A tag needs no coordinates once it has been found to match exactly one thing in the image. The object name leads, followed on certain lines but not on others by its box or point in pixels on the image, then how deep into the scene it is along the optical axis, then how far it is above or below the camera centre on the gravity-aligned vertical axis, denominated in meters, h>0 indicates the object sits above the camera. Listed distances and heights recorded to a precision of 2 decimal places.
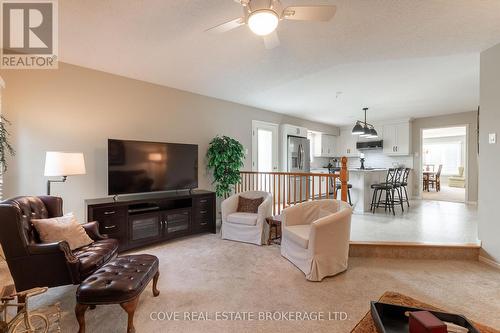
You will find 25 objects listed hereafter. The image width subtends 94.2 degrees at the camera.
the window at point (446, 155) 10.68 +0.43
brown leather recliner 1.84 -0.77
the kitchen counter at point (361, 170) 5.26 -0.13
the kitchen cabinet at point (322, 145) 7.91 +0.69
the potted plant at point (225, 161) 4.32 +0.07
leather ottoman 1.57 -0.86
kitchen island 5.09 -0.53
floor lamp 2.51 +0.01
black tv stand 3.01 -0.74
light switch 2.71 +0.30
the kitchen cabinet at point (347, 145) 8.29 +0.72
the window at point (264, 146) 5.54 +0.46
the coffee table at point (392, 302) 1.06 -0.75
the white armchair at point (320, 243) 2.44 -0.88
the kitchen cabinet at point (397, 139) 6.94 +0.78
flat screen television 3.22 -0.02
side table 3.47 -0.99
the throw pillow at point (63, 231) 2.09 -0.62
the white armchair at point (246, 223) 3.49 -0.90
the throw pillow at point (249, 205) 3.81 -0.66
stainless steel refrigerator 6.22 +0.27
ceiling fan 1.57 +1.08
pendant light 5.42 +0.80
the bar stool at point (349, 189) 5.24 -0.56
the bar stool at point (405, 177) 5.61 -0.32
